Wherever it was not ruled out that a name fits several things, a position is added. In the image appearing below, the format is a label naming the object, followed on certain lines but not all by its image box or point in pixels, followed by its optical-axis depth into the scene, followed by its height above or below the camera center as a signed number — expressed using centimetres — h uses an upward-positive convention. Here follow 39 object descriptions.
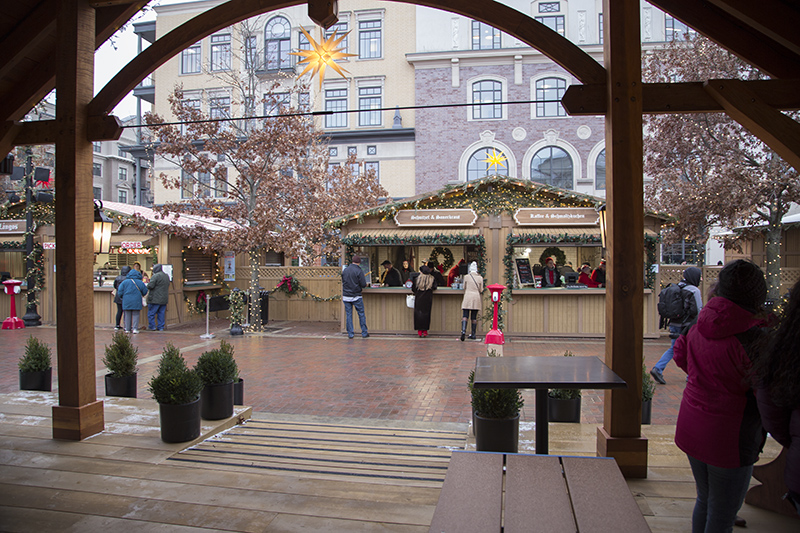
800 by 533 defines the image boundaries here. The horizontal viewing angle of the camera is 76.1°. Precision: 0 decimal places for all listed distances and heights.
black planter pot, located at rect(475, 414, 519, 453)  388 -129
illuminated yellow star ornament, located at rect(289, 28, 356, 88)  761 +326
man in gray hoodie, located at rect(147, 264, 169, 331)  1316 -69
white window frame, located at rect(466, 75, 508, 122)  2608 +918
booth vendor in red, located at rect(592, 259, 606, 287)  1191 -25
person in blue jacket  1282 -66
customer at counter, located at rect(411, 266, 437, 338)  1171 -71
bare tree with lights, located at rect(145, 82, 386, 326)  1272 +218
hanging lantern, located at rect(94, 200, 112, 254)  757 +59
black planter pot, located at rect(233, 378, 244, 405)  564 -138
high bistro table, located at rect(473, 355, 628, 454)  287 -67
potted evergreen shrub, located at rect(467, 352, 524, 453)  389 -118
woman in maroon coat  232 -65
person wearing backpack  688 -60
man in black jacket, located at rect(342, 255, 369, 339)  1202 -55
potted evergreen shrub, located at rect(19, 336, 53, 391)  615 -121
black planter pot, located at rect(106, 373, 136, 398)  598 -136
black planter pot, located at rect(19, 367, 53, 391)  615 -132
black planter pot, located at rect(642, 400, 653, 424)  483 -141
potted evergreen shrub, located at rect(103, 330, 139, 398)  592 -116
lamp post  1370 +47
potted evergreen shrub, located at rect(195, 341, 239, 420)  490 -113
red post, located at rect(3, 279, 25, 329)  1341 -106
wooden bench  190 -95
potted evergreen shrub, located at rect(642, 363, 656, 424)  474 -122
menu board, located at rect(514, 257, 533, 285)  1207 -18
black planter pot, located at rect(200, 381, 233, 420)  490 -127
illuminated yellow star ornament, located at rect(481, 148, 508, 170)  2520 +531
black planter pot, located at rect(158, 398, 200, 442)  423 -127
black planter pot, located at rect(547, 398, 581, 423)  483 -138
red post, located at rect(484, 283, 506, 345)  867 -122
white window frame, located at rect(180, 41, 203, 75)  2895 +1206
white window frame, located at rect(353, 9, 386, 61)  2799 +1377
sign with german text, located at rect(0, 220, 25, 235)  1481 +128
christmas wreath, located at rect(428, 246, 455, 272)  1495 +30
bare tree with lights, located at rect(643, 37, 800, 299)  1274 +263
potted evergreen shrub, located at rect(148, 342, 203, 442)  423 -112
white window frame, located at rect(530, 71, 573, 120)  2577 +949
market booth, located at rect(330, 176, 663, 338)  1155 +64
